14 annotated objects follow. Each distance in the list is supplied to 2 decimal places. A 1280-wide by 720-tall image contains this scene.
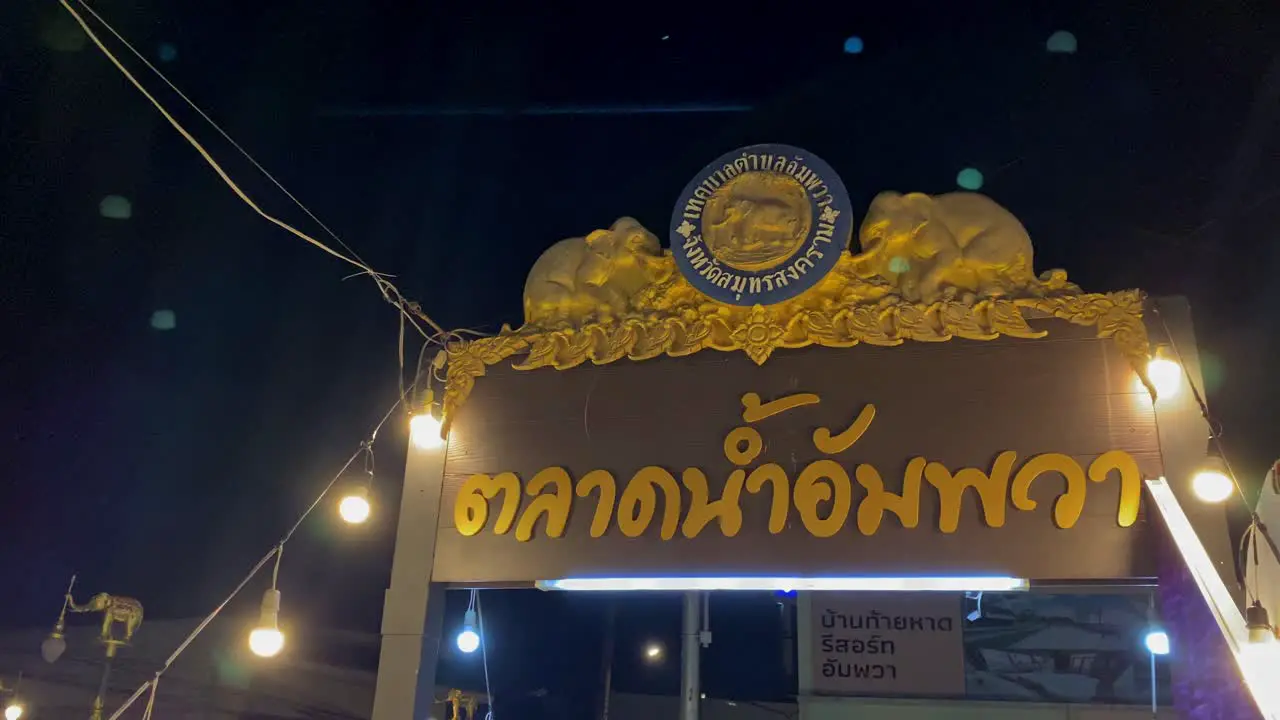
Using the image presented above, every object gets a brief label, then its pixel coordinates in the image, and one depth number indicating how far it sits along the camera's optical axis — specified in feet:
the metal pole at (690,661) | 25.95
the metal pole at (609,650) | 27.96
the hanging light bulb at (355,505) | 16.71
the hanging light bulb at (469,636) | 22.00
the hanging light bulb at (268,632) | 15.33
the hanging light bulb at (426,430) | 18.71
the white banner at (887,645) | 28.50
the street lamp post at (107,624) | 20.71
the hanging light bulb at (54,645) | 20.63
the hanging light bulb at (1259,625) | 11.50
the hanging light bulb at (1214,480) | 14.05
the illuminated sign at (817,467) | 15.20
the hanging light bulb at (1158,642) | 20.49
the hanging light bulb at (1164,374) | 15.28
